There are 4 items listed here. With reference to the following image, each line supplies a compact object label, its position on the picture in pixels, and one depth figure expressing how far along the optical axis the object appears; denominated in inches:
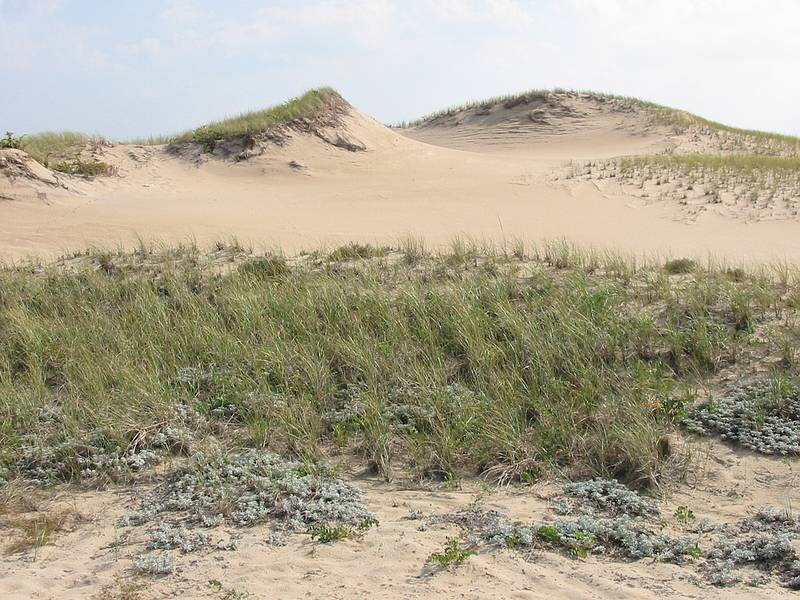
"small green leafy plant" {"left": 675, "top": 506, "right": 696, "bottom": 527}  167.2
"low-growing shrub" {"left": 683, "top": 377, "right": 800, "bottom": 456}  199.2
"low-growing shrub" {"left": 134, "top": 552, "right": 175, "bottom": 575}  153.5
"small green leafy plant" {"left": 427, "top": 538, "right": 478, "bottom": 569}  151.8
